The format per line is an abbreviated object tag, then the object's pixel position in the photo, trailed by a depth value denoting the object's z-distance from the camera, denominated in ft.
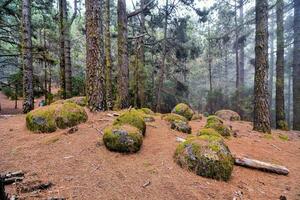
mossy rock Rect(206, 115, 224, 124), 27.89
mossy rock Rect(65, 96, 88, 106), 31.74
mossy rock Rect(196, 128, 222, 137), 19.93
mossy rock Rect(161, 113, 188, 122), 26.89
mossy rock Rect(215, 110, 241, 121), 47.70
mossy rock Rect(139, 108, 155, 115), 31.72
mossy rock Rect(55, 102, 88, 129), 21.08
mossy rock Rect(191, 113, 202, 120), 38.36
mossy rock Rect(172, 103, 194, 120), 36.22
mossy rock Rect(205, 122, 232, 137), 24.79
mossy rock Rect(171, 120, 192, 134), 23.82
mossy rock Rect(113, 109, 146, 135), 19.44
